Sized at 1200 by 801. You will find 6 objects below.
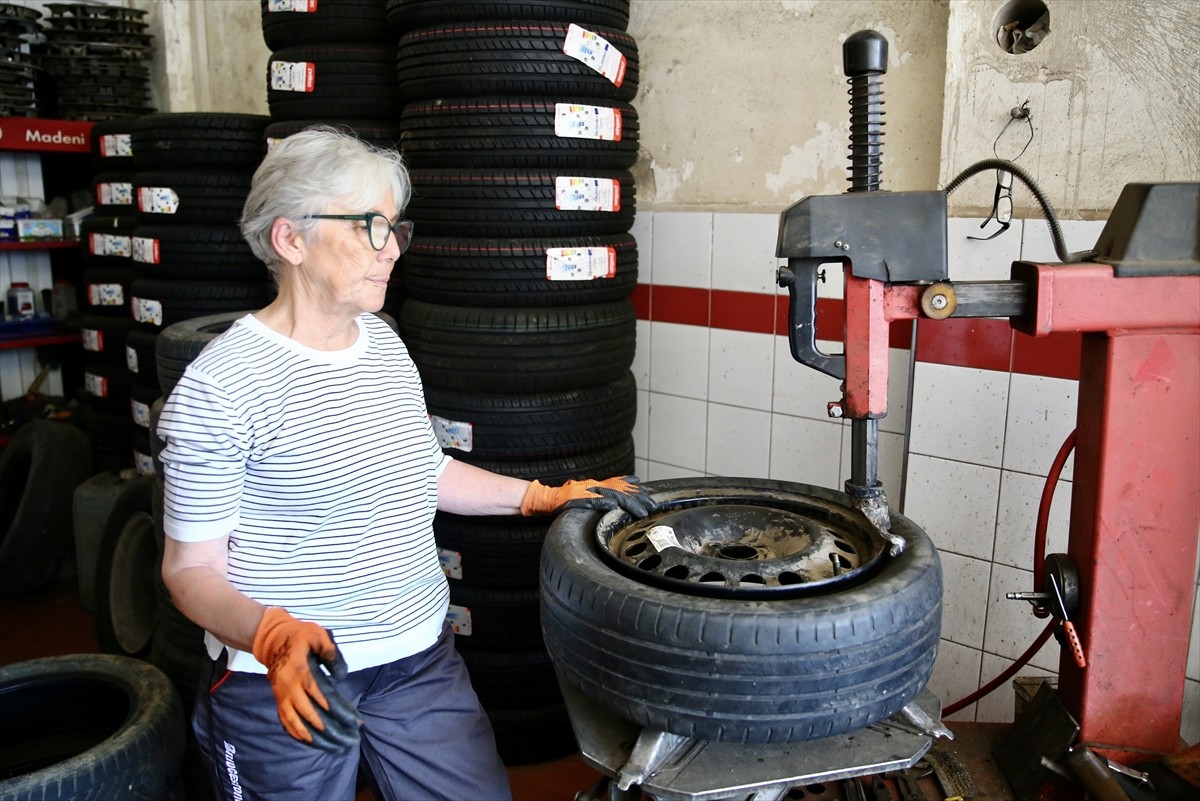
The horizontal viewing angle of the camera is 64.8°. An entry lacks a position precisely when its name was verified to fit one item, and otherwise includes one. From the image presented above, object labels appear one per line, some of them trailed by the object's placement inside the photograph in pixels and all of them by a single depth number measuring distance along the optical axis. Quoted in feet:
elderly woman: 5.14
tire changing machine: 4.55
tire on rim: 4.18
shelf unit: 15.19
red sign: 14.78
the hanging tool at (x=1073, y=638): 5.28
